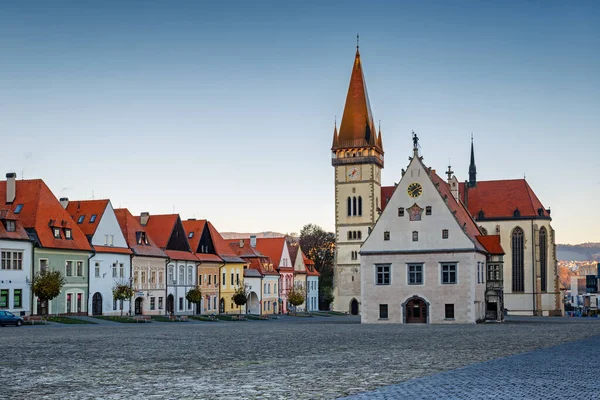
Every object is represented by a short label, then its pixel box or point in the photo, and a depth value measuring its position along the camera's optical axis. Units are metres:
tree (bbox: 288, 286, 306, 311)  93.69
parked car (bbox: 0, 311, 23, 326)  49.00
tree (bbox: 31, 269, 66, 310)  55.91
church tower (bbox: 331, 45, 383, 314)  105.88
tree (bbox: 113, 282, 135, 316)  64.94
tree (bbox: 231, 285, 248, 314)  82.69
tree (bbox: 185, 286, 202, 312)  76.69
